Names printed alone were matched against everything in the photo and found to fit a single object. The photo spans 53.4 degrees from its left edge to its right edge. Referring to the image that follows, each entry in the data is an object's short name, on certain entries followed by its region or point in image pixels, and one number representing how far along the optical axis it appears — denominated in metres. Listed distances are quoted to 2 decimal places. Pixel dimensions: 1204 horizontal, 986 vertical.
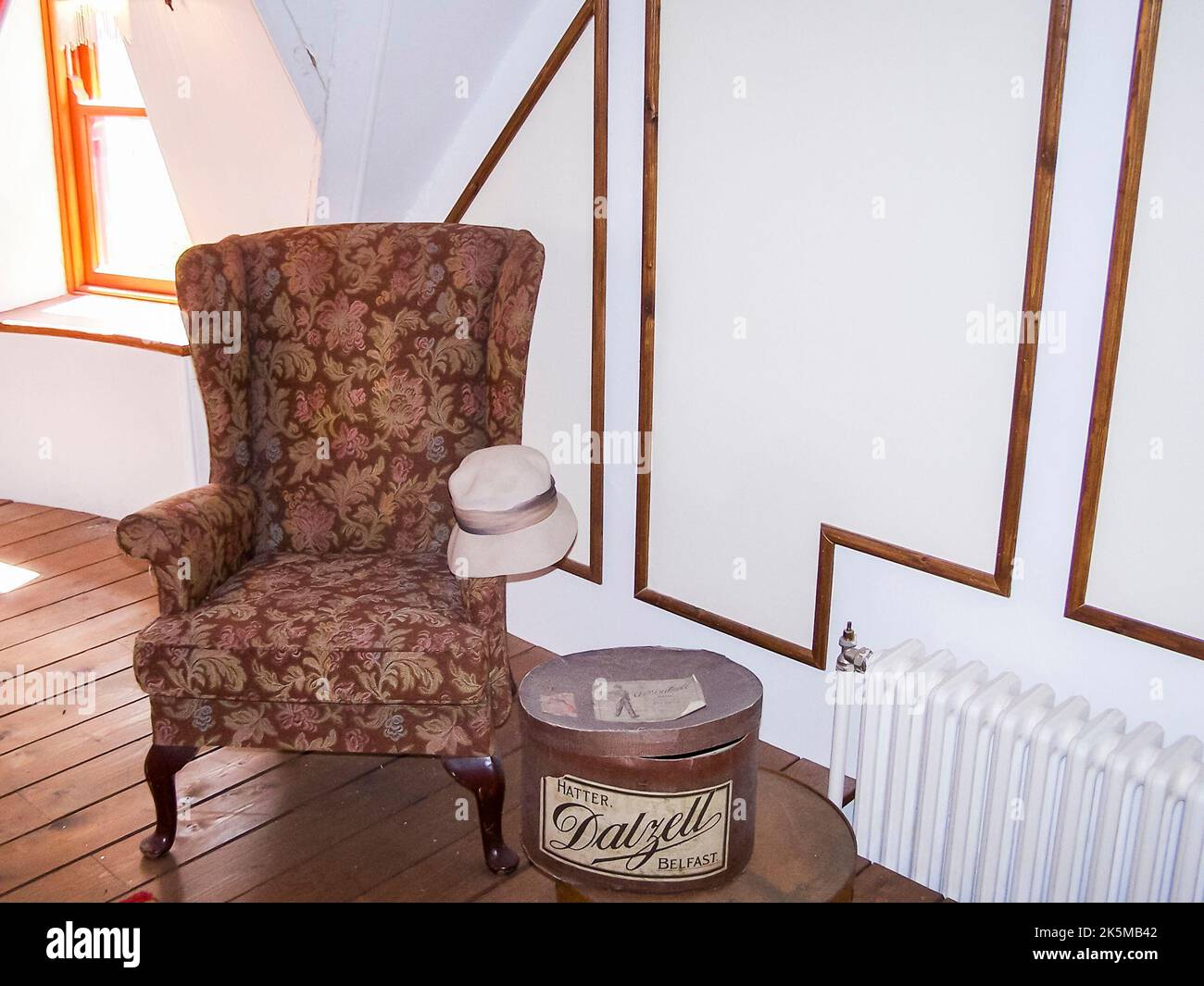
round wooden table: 1.83
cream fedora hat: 2.08
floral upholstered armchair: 2.42
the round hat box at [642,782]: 1.89
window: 4.54
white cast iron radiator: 2.05
